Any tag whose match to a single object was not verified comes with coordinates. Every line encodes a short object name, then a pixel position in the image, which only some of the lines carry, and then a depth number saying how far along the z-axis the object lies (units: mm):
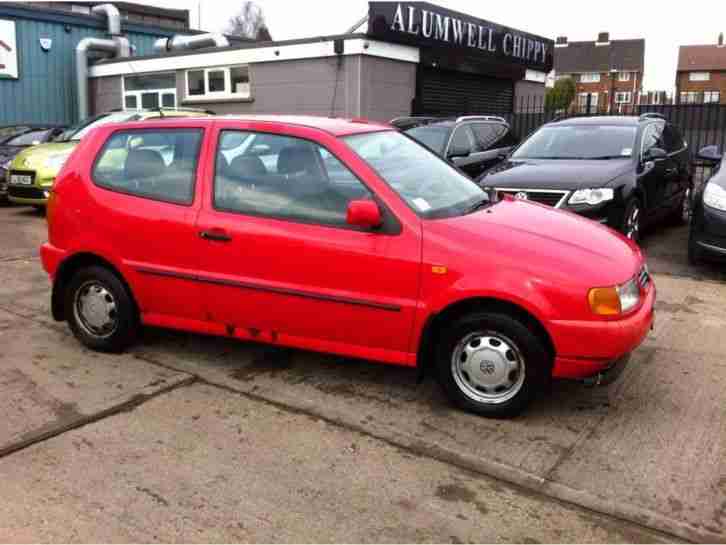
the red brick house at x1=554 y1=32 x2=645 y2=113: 72625
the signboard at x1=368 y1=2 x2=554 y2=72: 15078
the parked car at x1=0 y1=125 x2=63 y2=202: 12219
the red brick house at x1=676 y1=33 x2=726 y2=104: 68250
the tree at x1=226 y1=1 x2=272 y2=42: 65625
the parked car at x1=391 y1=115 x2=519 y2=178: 10312
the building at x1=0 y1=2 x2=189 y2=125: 19344
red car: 3730
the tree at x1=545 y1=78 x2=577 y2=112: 57812
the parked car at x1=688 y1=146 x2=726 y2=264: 6957
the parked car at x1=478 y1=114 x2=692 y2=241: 7438
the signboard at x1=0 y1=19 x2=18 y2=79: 19016
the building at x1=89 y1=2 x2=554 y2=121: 15102
